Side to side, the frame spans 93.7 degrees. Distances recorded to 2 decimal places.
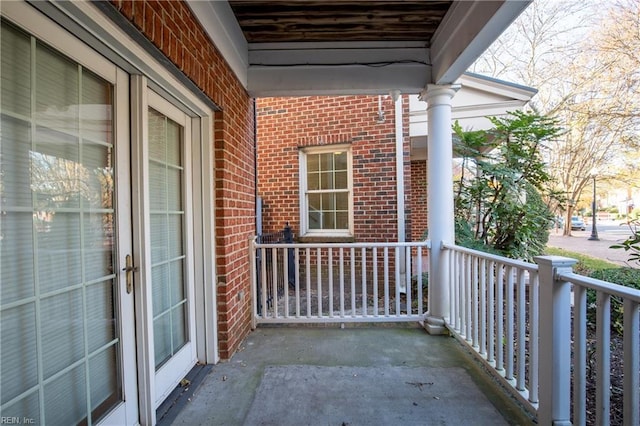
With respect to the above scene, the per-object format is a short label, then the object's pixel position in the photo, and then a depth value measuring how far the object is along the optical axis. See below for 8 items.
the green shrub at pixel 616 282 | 2.86
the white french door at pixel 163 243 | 1.59
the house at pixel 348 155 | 4.49
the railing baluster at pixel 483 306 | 2.18
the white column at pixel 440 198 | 2.92
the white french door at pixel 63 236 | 1.03
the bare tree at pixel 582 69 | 7.45
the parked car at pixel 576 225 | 19.16
